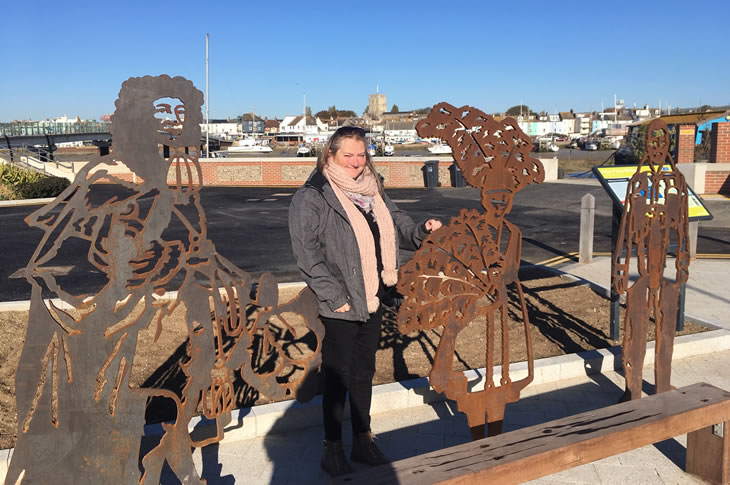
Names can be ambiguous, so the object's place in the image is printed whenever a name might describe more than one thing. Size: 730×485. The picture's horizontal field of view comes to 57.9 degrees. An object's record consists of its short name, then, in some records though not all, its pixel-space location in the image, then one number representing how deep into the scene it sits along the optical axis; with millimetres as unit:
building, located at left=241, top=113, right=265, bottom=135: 140262
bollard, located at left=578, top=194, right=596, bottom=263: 9719
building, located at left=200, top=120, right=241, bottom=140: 136925
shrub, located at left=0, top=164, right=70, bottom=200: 21000
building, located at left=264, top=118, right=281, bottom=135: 136912
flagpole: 39688
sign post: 5916
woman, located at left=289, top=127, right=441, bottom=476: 3385
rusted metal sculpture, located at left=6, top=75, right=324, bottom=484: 2883
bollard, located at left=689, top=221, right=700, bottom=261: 9617
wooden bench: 2961
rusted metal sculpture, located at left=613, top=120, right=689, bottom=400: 4512
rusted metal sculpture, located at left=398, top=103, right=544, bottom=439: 3729
